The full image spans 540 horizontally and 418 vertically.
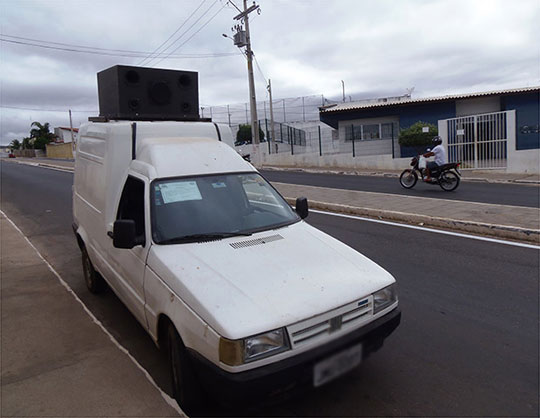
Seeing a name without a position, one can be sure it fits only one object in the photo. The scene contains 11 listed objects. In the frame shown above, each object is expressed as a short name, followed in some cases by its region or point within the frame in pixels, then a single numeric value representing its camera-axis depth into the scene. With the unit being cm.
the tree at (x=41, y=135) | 8444
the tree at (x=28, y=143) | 8956
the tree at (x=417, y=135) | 2383
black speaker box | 628
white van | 268
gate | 1830
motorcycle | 1299
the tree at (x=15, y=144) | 10834
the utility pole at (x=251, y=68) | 2742
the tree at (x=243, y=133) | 5038
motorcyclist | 1316
